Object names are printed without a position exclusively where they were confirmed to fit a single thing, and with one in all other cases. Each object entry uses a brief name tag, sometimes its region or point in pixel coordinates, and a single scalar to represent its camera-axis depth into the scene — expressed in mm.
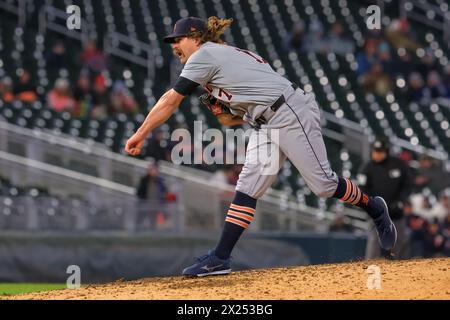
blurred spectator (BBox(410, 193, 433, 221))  13078
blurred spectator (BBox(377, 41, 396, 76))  17625
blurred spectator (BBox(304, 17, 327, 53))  18784
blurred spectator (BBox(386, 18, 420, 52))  18938
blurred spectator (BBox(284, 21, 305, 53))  18656
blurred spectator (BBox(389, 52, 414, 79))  17659
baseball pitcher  6145
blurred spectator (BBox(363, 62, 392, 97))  17281
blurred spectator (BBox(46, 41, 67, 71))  16203
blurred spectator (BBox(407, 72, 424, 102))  17392
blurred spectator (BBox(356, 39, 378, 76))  17672
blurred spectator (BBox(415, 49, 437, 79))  17781
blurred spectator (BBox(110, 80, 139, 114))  14766
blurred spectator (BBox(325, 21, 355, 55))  19016
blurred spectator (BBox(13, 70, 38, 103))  14792
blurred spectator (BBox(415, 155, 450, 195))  13742
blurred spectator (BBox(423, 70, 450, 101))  17594
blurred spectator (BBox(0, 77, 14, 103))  14688
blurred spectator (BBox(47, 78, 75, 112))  14648
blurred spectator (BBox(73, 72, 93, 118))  14562
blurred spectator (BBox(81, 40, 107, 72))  16186
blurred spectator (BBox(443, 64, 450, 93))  17828
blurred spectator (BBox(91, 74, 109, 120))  14625
